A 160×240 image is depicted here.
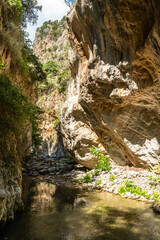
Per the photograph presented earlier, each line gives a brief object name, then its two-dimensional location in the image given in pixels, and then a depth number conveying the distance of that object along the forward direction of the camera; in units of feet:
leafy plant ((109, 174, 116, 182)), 32.59
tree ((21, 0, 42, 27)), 49.03
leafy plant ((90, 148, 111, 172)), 38.65
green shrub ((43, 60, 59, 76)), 123.28
